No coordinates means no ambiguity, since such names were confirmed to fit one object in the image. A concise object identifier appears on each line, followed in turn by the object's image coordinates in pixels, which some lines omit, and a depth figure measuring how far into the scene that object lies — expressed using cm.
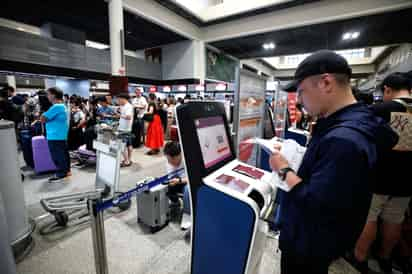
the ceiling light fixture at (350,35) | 866
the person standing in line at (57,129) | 320
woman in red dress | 550
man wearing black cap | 63
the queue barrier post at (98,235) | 123
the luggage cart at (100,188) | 225
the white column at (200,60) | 940
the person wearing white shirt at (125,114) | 406
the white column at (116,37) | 555
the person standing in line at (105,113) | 390
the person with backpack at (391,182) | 148
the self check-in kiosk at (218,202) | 93
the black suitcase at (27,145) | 396
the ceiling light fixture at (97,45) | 1188
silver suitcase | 215
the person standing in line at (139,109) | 611
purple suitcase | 370
